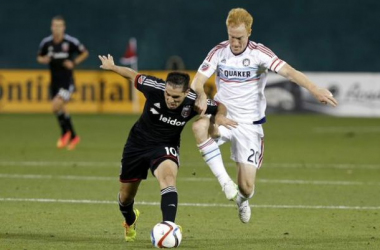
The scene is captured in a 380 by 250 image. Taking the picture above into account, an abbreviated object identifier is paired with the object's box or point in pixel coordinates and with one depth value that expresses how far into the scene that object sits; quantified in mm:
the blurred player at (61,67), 37312
